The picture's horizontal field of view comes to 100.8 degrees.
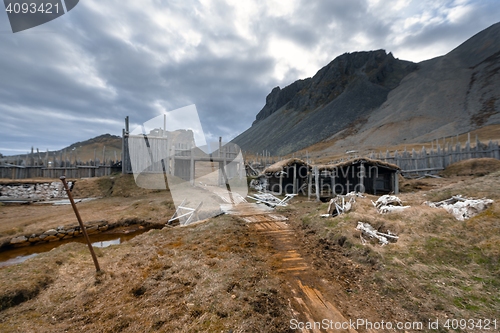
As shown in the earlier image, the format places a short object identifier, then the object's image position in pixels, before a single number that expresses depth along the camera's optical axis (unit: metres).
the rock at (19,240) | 8.56
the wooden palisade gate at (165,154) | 19.55
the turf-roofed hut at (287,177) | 18.23
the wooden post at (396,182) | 16.20
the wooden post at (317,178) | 15.84
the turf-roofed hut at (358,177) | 15.92
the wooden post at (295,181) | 18.08
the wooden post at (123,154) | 19.04
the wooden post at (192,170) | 20.19
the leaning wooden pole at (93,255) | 4.18
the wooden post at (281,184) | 18.76
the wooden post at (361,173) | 15.77
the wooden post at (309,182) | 17.15
